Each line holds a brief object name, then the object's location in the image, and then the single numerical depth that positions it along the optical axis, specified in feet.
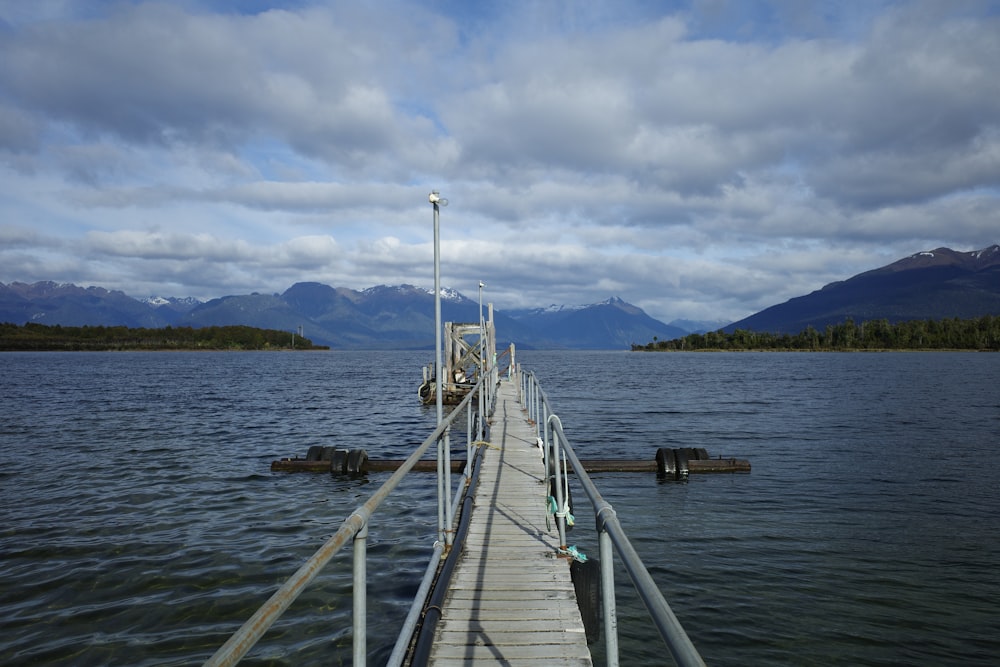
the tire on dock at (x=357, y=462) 57.26
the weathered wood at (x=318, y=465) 58.85
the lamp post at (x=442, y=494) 24.75
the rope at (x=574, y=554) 24.30
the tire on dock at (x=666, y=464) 55.93
